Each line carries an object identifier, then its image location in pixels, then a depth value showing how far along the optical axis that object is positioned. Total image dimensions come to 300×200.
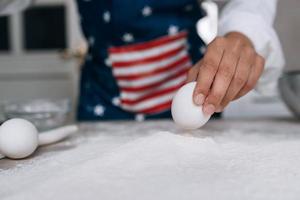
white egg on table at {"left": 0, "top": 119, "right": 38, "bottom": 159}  0.68
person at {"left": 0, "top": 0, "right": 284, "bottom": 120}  1.02
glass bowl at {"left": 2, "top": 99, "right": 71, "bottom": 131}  0.93
